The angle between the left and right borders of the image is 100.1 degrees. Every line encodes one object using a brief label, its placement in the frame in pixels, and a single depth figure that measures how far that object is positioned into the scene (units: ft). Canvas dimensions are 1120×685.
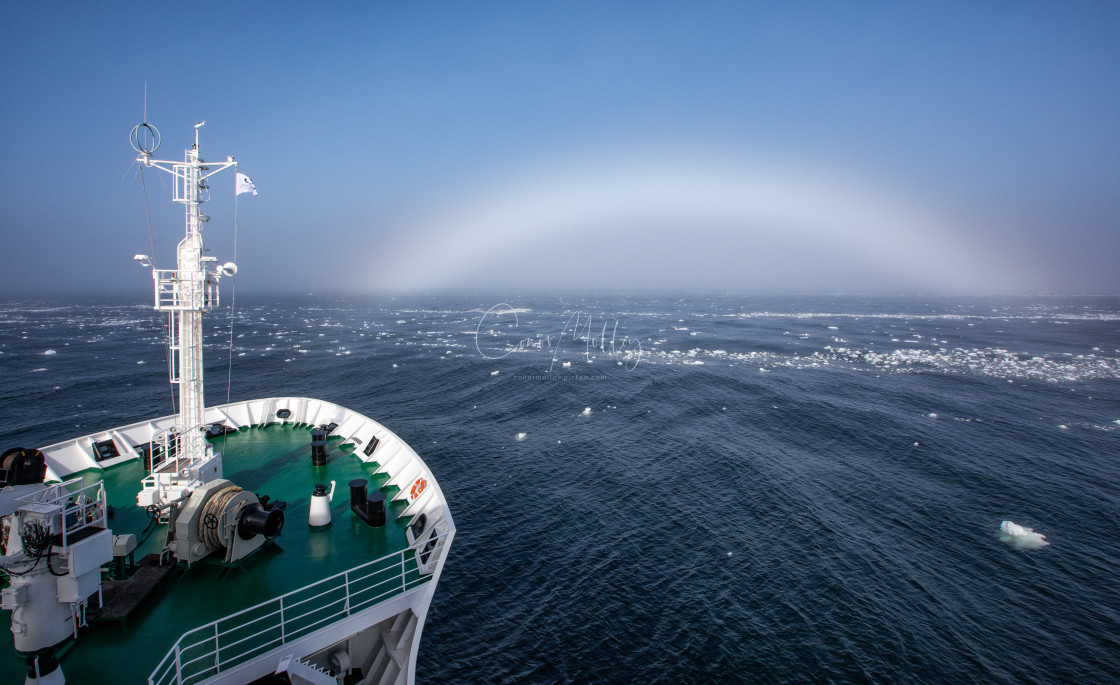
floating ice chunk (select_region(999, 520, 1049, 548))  85.81
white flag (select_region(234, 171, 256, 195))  57.03
